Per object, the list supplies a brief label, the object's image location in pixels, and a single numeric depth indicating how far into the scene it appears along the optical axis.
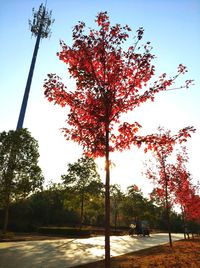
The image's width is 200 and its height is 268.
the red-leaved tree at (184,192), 21.98
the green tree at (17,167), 21.91
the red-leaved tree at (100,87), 7.45
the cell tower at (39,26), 35.27
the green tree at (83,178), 32.69
